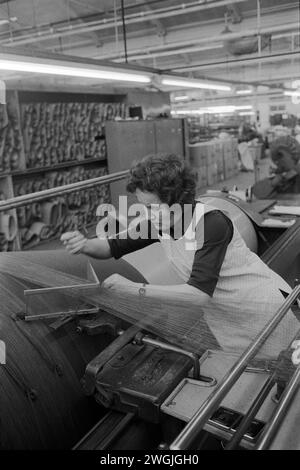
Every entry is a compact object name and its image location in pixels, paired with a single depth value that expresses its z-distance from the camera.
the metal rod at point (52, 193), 1.63
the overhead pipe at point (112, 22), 5.64
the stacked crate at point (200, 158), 8.93
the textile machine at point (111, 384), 1.06
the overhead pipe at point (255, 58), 5.01
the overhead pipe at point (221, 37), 5.56
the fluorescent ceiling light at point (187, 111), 15.26
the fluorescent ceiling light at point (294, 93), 10.04
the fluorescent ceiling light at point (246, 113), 18.04
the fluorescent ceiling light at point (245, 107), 15.49
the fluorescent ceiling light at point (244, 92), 10.11
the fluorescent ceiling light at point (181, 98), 13.24
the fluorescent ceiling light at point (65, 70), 2.53
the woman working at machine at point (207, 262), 1.41
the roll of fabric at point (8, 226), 5.34
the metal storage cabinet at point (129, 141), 6.63
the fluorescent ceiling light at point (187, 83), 4.64
